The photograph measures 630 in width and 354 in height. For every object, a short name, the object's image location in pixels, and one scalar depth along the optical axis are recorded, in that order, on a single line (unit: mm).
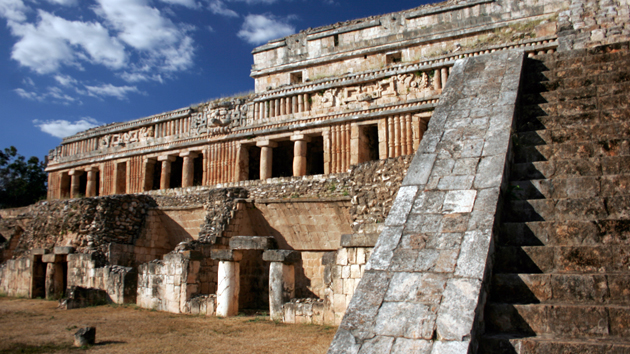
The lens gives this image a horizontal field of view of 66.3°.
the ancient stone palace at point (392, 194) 3463
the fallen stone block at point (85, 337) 7202
